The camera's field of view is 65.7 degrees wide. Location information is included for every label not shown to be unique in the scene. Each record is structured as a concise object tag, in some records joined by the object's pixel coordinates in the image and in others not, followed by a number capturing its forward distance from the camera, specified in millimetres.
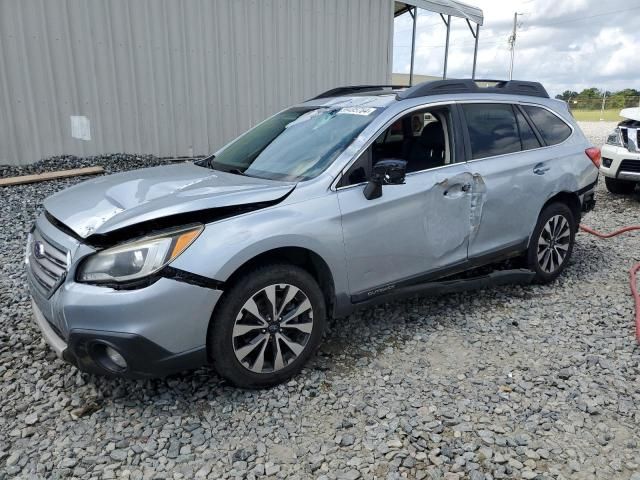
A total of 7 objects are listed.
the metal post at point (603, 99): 39781
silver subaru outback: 2422
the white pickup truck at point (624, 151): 7773
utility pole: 51928
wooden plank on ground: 7098
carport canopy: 11912
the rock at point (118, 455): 2349
